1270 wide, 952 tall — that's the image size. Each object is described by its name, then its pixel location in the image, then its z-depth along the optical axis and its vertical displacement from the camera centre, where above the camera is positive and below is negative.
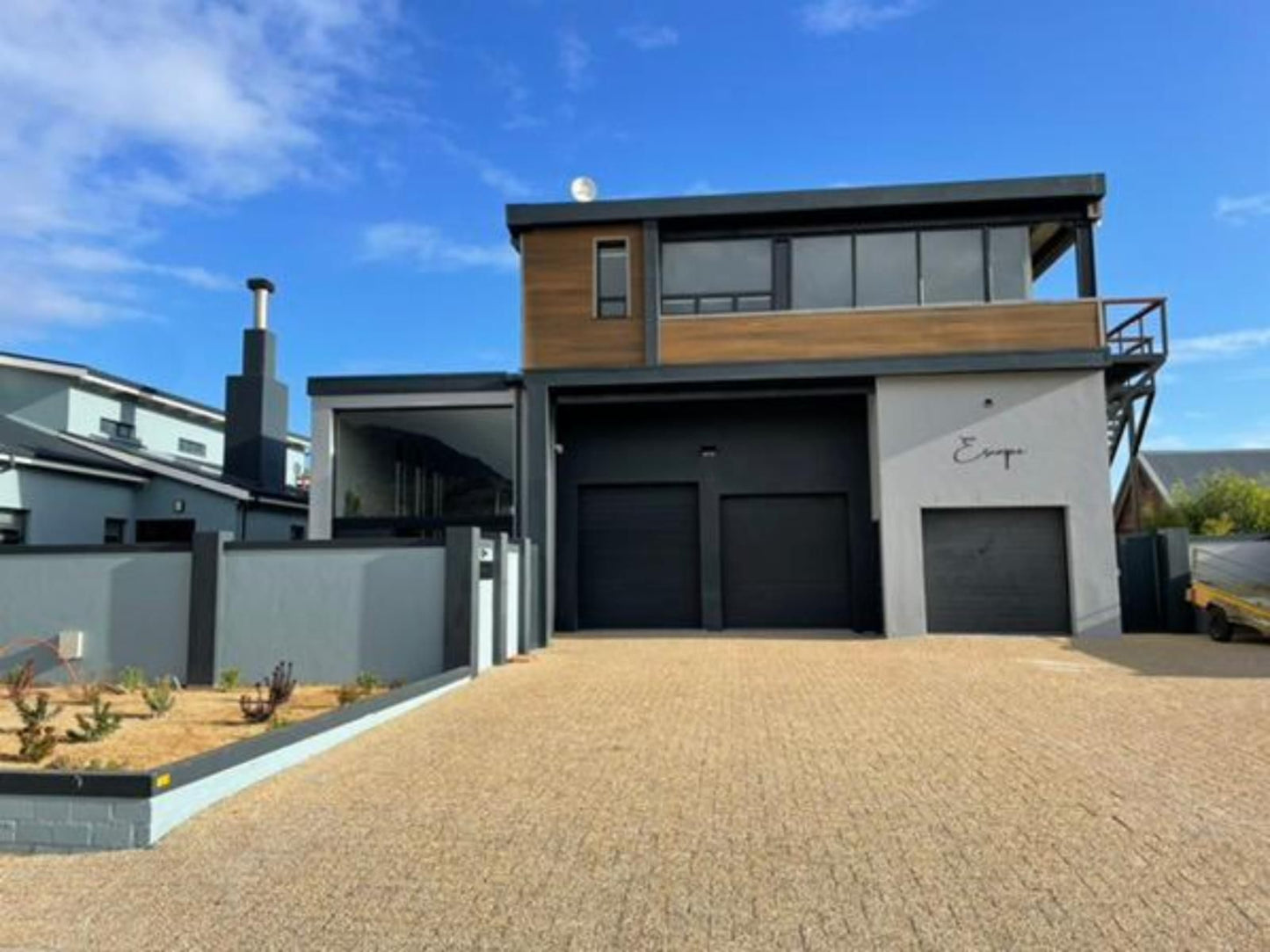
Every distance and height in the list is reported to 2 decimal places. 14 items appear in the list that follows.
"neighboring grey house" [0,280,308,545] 16.73 +2.19
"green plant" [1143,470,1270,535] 22.80 +0.99
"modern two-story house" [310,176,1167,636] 15.15 +2.39
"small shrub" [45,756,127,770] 5.65 -1.35
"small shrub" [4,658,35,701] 9.59 -1.33
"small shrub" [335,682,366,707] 8.98 -1.41
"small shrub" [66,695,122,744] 7.00 -1.32
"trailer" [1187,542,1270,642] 13.71 -0.77
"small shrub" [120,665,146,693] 9.93 -1.36
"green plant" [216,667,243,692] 10.23 -1.41
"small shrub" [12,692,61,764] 6.20 -1.27
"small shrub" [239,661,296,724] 8.04 -1.36
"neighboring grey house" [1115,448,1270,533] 31.45 +2.90
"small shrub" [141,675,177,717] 8.34 -1.33
